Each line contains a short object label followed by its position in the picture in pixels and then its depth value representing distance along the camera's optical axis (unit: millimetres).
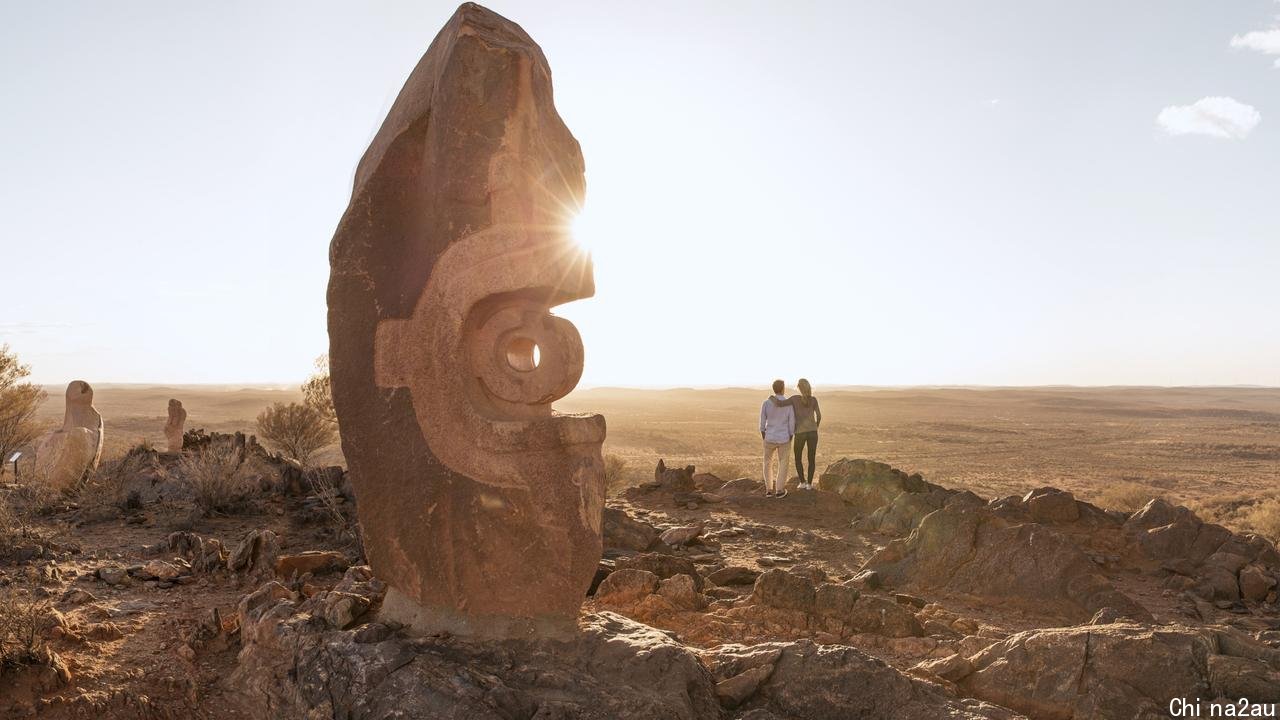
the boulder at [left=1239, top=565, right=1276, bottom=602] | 7234
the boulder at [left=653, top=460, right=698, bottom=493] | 12661
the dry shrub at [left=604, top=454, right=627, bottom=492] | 14633
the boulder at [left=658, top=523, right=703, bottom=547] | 8812
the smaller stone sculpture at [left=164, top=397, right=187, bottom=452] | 13367
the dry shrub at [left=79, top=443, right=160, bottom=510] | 9117
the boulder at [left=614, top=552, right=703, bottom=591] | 6660
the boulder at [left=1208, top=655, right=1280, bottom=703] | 3600
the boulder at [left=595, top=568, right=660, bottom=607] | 5992
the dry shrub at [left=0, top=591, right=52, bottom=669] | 4336
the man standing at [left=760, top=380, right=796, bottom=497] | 10906
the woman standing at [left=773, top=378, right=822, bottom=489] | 11086
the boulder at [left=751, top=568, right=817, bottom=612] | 5789
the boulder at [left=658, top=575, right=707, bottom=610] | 6016
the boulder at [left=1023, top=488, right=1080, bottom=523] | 9844
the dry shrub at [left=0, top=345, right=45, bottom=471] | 14055
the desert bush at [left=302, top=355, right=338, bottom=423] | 18016
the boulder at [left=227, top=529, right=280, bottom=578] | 6340
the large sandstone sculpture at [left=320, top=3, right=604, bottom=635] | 4547
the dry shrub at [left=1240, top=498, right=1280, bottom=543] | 11055
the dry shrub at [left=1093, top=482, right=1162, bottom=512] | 14242
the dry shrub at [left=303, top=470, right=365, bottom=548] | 7910
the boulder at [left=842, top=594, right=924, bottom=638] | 5461
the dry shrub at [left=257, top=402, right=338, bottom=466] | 17391
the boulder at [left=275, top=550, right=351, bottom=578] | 6324
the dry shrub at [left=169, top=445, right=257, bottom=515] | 9102
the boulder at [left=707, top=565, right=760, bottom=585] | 7102
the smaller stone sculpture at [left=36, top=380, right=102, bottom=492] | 10375
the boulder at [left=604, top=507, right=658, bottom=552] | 8367
